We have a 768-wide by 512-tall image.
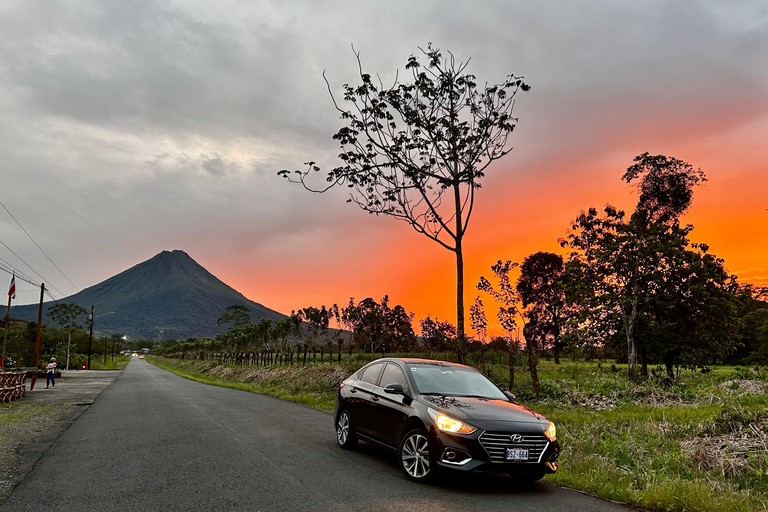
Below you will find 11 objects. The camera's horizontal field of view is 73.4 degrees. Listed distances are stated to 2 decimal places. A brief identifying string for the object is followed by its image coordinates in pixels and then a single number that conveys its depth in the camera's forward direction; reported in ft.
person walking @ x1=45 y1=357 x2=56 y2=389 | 93.99
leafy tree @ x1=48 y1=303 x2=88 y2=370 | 297.33
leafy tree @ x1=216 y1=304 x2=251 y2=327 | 337.72
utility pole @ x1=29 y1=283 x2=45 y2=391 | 137.69
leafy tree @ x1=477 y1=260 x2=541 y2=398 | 118.73
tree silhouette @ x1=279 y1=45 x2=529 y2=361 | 56.08
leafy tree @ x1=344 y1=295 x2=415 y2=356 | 173.68
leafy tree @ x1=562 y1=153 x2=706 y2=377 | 90.43
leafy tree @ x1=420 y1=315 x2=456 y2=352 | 228.63
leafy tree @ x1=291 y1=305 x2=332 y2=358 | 187.04
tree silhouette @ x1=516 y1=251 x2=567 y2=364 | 208.13
